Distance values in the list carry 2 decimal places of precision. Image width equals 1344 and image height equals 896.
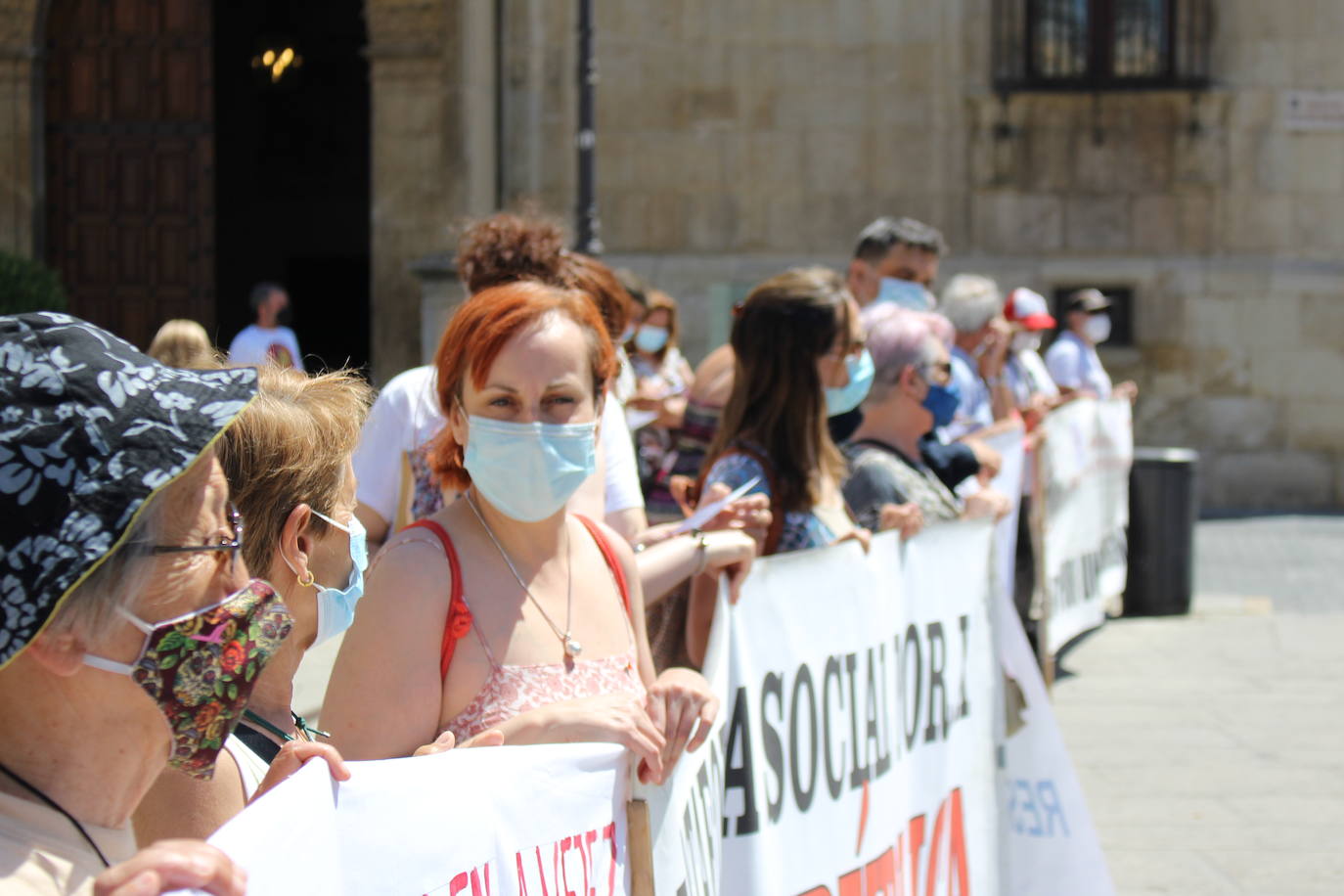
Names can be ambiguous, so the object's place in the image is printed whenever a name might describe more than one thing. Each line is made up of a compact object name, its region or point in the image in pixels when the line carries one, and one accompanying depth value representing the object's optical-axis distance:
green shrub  14.25
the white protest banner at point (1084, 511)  8.36
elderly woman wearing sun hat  1.64
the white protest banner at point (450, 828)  1.91
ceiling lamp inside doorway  21.69
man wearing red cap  9.14
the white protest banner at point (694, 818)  2.68
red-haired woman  2.67
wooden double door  16.02
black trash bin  9.98
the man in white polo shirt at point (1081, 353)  12.02
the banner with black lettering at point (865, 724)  3.36
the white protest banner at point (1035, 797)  4.55
